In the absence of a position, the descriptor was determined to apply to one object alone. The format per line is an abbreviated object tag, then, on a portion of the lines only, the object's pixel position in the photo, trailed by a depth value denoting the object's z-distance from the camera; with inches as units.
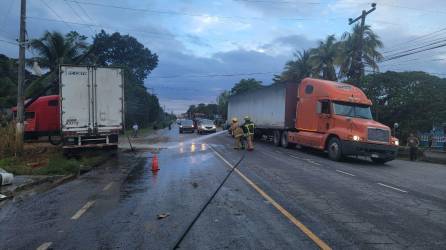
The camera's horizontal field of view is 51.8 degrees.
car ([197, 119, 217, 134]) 1834.4
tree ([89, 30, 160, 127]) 2854.3
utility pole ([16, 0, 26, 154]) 786.8
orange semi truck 748.6
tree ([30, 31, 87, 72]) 1498.5
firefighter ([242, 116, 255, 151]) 920.3
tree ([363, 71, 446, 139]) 1304.1
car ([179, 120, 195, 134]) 2060.8
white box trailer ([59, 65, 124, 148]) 727.7
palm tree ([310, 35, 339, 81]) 1937.5
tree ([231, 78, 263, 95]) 3991.1
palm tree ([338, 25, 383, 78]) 1643.7
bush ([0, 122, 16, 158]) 691.4
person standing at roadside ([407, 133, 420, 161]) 903.7
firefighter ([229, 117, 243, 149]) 932.6
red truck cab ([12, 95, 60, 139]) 1105.4
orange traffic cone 565.6
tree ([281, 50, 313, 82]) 2194.9
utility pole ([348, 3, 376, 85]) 1133.1
